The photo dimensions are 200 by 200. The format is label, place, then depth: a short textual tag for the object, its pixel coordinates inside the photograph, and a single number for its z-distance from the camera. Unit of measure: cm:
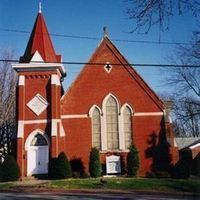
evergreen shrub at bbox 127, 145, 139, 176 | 3606
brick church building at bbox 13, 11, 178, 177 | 3672
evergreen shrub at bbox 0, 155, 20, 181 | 3369
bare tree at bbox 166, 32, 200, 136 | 3722
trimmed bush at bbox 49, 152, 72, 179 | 3384
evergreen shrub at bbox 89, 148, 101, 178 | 3566
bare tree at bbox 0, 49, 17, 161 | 5038
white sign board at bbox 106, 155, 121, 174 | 3678
